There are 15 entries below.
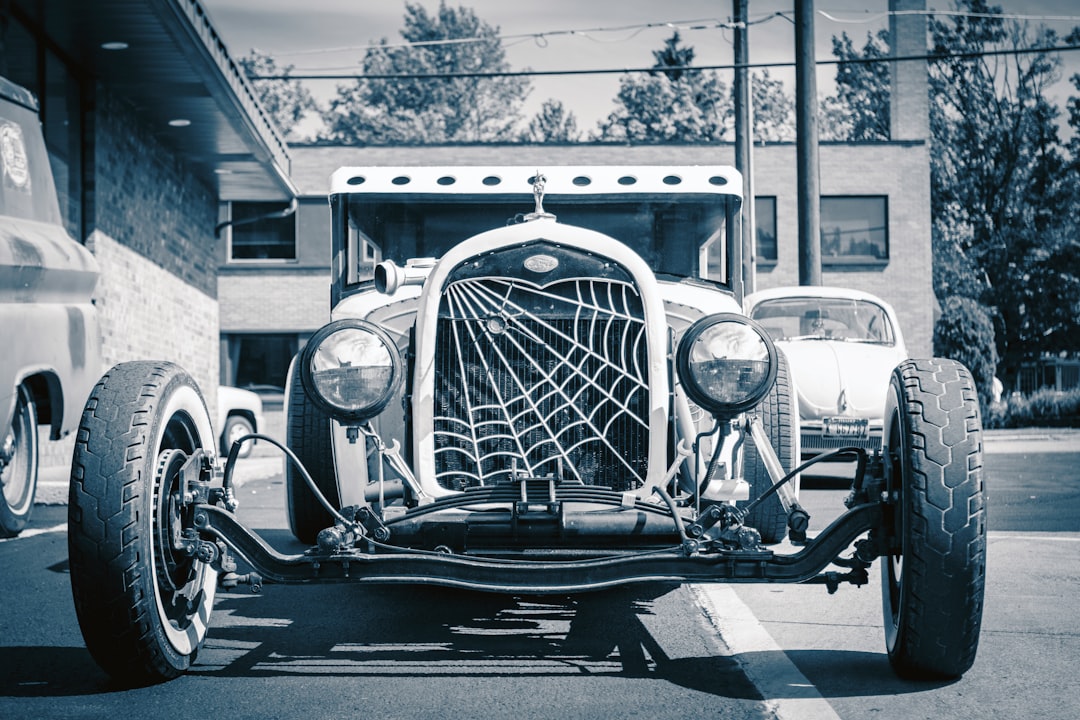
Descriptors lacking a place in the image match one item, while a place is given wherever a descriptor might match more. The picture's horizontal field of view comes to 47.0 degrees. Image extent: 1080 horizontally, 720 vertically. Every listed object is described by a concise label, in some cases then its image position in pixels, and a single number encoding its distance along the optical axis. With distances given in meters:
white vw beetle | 10.52
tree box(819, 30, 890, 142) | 52.94
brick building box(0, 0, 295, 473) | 10.33
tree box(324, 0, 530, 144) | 52.12
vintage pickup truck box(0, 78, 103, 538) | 6.54
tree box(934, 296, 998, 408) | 30.34
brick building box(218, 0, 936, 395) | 26.47
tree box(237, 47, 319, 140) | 52.44
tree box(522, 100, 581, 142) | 53.84
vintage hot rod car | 3.57
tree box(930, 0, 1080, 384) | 38.97
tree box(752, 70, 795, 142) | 52.59
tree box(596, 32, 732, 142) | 50.09
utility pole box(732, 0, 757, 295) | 19.64
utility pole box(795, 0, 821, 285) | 14.98
